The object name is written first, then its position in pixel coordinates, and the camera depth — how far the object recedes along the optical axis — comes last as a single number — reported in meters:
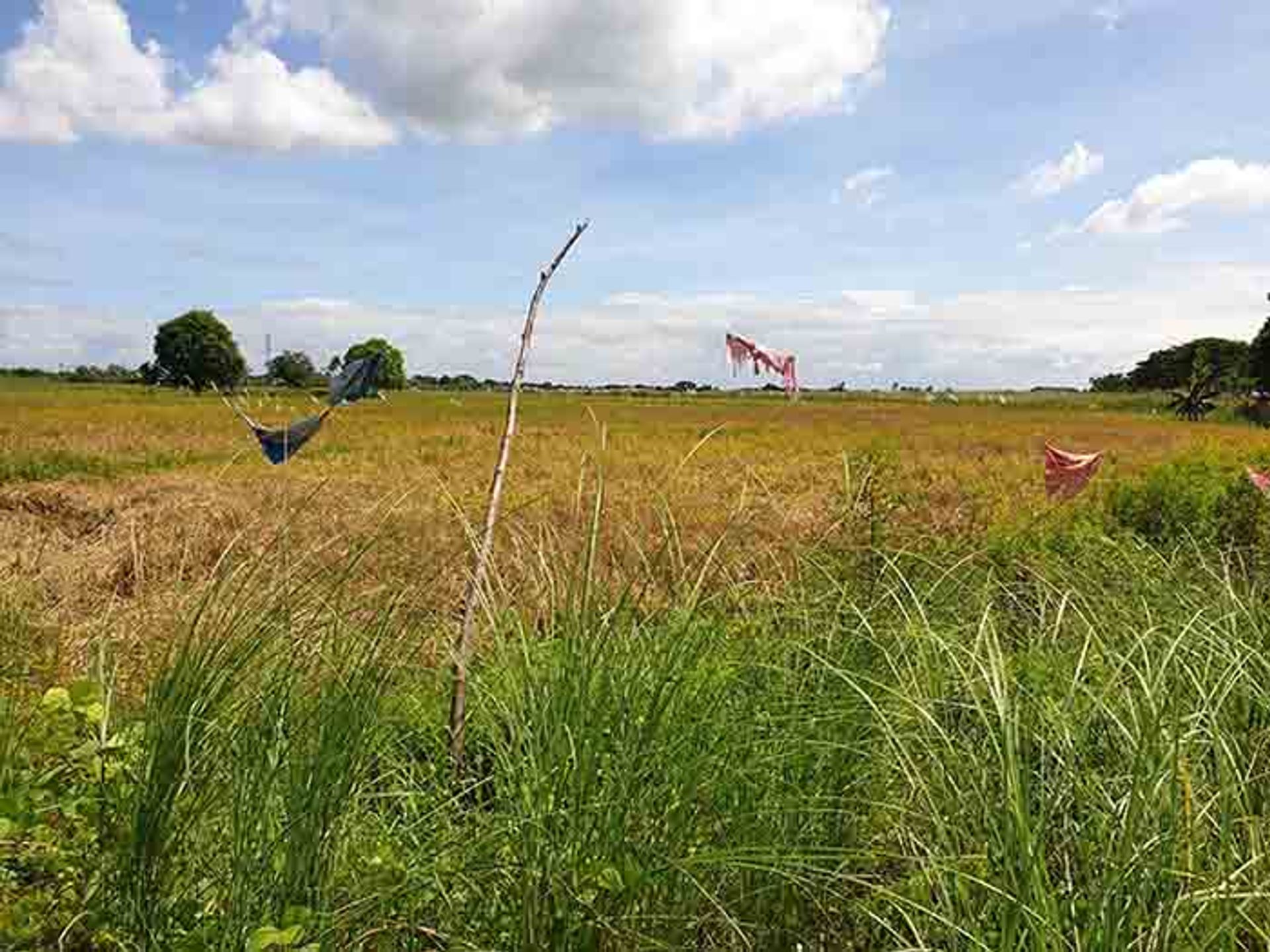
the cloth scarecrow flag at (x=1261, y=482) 4.95
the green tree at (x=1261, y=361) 48.75
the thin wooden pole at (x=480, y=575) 1.74
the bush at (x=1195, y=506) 6.37
